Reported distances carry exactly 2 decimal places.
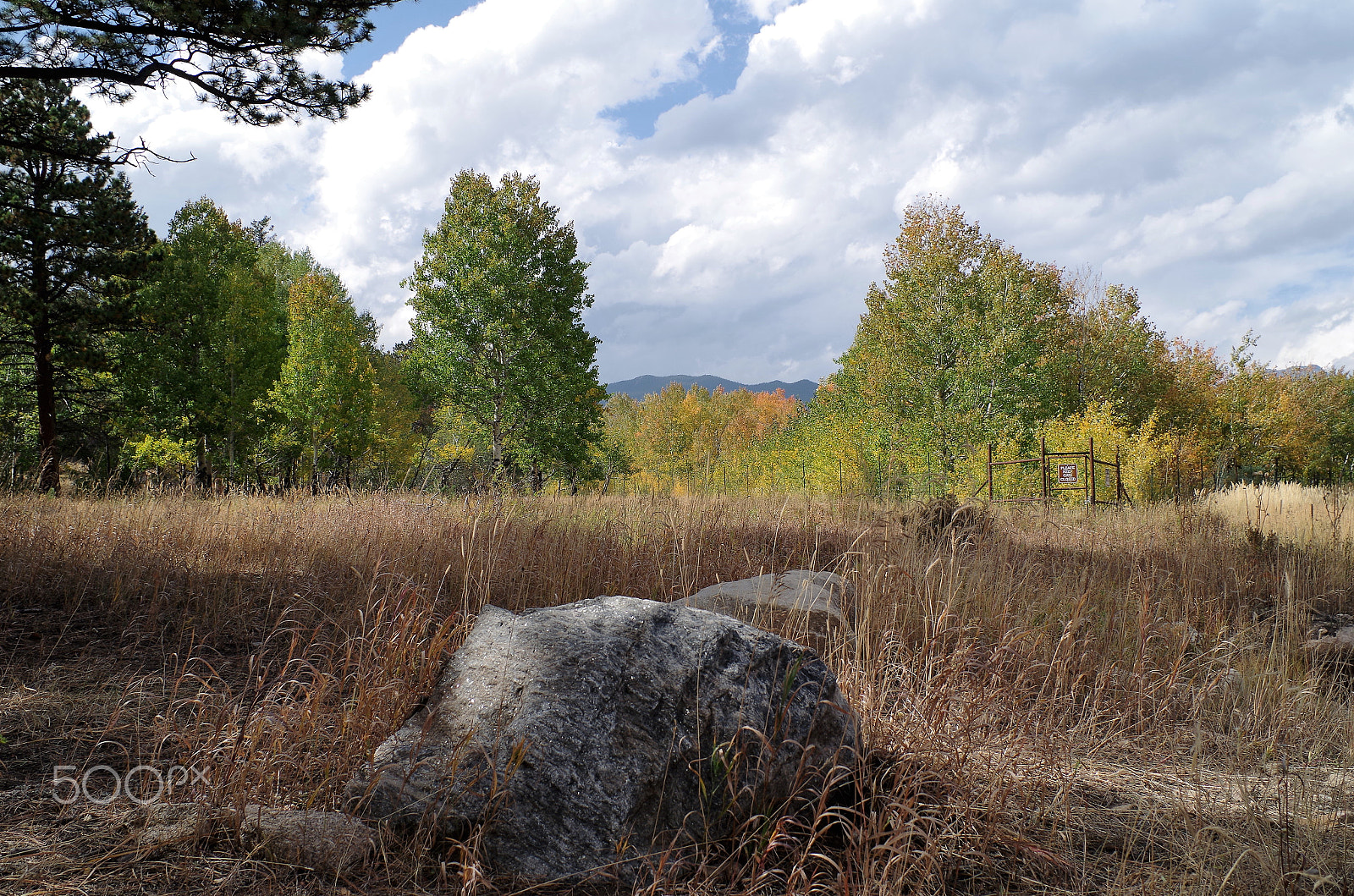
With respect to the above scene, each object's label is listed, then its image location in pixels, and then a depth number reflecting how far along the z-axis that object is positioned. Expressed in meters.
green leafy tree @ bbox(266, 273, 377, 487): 22.11
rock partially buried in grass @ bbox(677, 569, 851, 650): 3.90
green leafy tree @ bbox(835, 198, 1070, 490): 21.77
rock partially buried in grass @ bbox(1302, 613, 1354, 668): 5.33
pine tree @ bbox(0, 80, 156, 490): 10.48
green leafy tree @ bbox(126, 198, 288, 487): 20.23
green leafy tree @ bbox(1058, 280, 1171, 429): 28.45
